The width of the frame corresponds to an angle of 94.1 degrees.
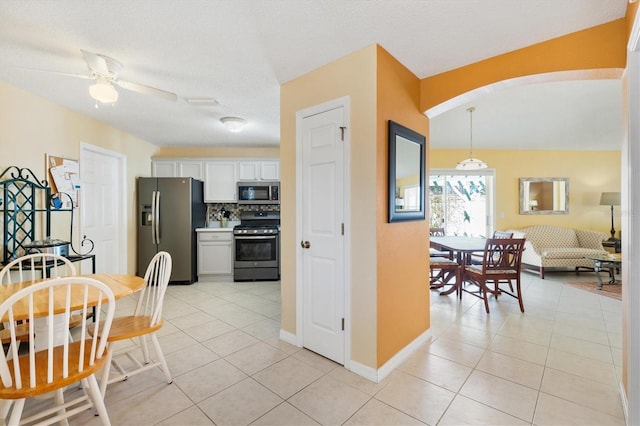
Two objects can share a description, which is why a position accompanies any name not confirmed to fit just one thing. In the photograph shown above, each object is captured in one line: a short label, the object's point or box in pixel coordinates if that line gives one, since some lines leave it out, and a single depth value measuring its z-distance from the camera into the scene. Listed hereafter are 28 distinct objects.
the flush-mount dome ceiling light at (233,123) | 3.77
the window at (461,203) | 6.16
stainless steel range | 4.82
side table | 4.34
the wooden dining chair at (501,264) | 3.46
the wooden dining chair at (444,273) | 3.95
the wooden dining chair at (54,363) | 1.33
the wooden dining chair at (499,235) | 4.67
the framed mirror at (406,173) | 2.23
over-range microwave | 5.27
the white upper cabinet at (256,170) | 5.32
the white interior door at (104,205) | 3.82
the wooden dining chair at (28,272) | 2.06
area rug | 4.11
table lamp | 5.59
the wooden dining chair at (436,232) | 5.30
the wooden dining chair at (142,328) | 1.90
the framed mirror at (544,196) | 5.95
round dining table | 1.52
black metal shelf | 2.69
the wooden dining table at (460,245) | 3.73
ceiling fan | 2.08
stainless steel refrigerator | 4.69
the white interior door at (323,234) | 2.34
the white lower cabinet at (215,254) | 4.91
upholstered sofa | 5.03
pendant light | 4.19
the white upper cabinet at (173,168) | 5.26
